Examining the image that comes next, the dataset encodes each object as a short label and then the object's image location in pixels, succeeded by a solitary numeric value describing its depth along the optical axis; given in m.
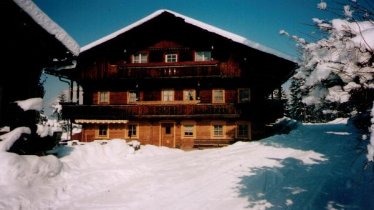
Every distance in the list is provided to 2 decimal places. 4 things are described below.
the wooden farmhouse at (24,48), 8.54
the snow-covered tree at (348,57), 4.00
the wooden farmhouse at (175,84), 23.89
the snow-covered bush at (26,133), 8.93
